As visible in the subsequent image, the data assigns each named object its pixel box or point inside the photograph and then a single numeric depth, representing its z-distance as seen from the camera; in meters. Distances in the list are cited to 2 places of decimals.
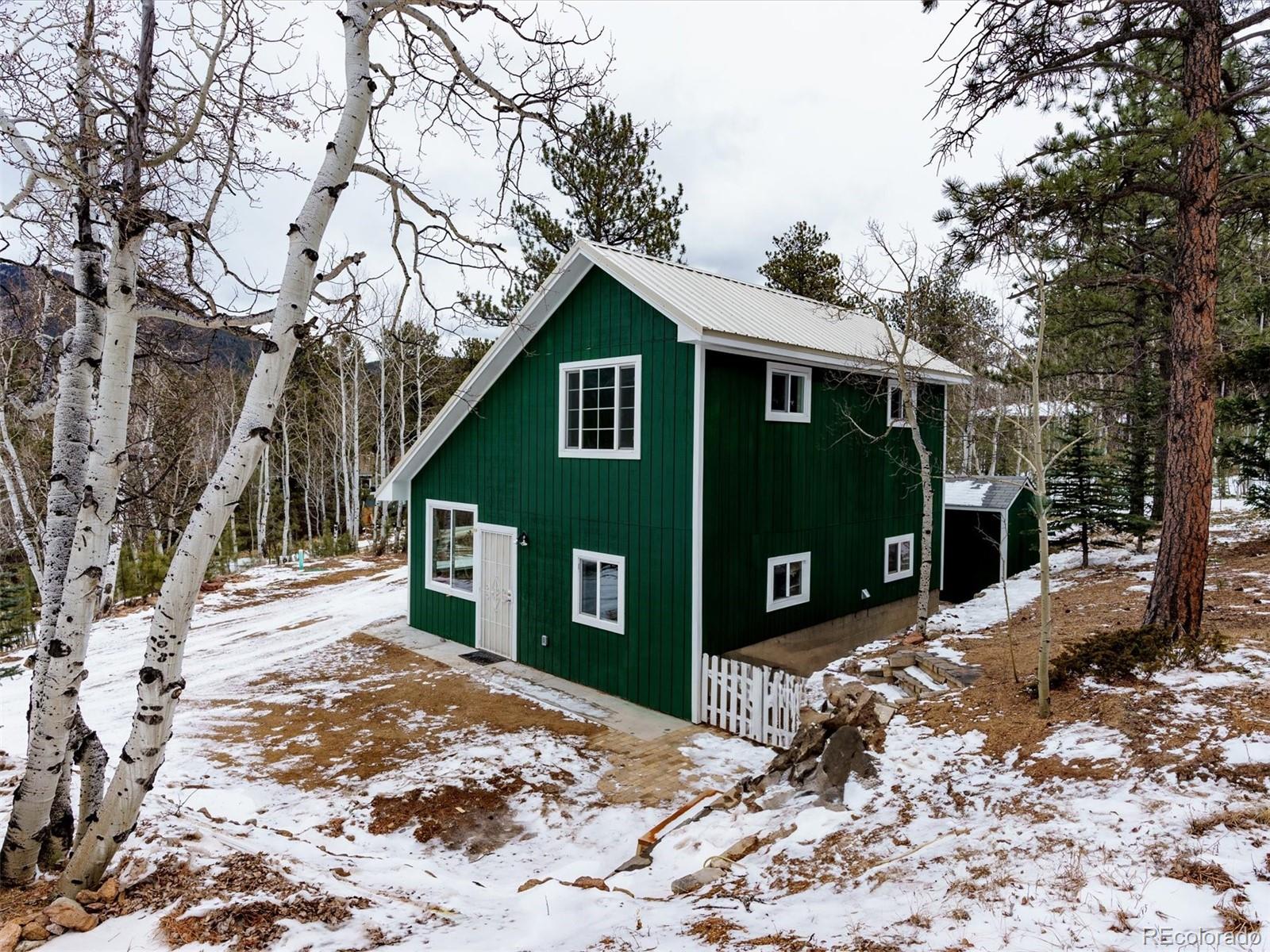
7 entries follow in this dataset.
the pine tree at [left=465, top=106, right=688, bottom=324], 19.38
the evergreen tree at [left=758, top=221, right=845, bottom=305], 23.12
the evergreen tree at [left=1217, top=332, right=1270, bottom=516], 5.96
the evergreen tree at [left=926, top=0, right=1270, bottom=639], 6.40
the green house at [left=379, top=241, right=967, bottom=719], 8.87
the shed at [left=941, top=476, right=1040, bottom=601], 14.76
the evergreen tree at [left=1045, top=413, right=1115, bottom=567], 13.65
